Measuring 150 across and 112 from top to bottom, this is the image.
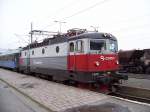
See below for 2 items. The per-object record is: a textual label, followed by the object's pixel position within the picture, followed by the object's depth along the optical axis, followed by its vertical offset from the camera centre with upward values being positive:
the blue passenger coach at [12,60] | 16.82 -0.68
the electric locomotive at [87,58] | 7.01 -0.21
